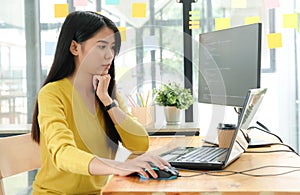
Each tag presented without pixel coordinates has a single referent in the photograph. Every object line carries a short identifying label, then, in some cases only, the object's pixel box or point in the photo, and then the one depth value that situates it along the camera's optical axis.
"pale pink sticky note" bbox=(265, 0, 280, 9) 2.37
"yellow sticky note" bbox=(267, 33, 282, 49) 2.38
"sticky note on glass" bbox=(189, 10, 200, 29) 2.46
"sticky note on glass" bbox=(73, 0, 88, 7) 2.48
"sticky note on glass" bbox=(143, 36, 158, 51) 2.42
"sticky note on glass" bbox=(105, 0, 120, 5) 2.49
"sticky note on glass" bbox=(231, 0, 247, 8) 2.42
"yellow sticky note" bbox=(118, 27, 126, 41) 2.08
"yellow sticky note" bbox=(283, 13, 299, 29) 2.34
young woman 1.45
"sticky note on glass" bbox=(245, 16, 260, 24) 2.40
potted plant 2.16
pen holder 2.15
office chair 1.51
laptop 1.25
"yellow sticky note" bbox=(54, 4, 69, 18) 2.49
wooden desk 1.01
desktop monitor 1.57
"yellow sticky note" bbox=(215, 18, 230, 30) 2.44
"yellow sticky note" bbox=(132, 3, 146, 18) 2.47
